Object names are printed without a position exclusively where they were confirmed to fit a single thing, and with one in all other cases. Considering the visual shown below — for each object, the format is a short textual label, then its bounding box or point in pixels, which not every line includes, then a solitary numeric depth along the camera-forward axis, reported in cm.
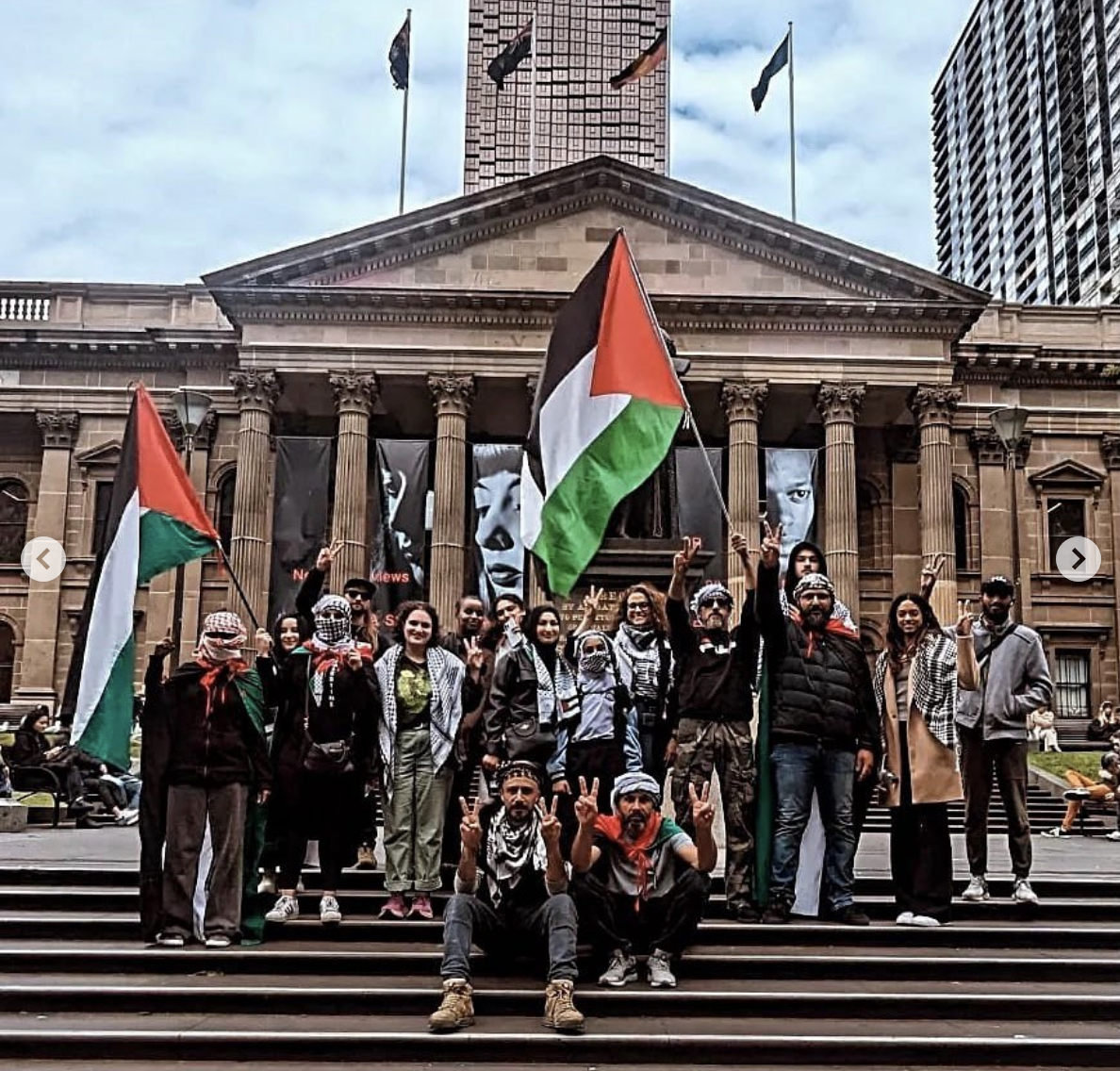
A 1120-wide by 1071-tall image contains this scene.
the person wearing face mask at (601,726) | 862
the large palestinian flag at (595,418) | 838
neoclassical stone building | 3309
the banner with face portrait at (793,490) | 3164
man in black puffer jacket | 840
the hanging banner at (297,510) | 3153
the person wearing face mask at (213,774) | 798
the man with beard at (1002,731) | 894
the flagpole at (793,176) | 3779
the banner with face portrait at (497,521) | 3017
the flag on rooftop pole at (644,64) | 3744
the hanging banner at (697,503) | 3033
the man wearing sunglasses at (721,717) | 852
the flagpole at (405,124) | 3784
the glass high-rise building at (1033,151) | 8762
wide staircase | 646
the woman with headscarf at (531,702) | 862
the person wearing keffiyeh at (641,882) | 724
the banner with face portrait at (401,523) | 3125
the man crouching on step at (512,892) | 671
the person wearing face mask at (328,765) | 857
